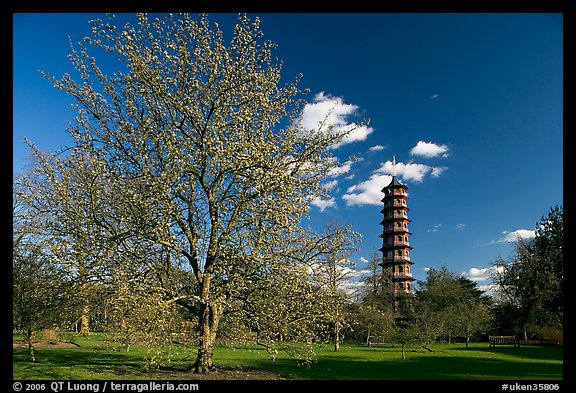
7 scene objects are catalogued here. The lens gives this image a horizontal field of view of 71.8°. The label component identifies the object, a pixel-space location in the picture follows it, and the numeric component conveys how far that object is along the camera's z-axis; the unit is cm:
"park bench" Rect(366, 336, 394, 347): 4575
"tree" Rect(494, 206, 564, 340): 3703
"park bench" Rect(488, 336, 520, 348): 4619
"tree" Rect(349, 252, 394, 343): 3893
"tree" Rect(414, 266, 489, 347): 4050
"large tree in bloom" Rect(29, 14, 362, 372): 1298
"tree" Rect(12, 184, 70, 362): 1310
